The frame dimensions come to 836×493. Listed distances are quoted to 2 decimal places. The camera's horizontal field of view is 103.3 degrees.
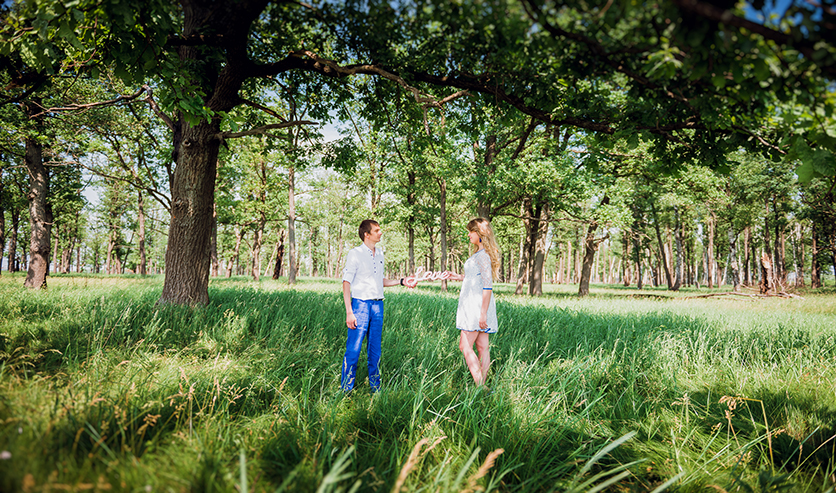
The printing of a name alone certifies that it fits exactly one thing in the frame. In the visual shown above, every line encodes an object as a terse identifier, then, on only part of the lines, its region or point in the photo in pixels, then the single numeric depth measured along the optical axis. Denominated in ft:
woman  12.75
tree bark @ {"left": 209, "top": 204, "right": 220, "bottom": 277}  73.82
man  12.15
